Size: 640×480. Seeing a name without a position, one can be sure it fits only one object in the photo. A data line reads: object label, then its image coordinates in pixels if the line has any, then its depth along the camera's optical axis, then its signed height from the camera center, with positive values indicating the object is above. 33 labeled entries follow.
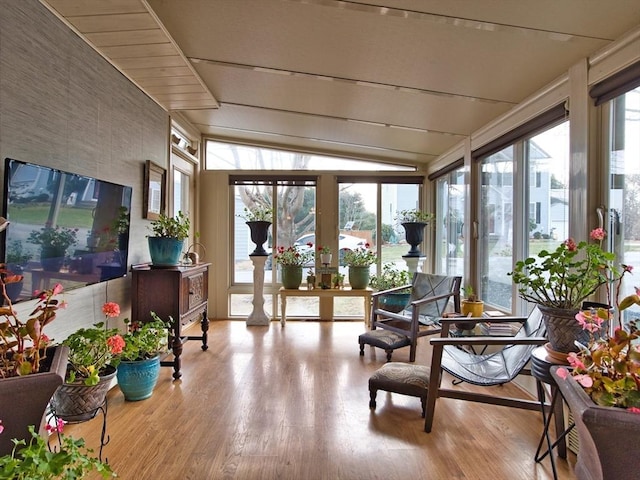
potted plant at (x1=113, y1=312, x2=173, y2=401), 2.68 -0.87
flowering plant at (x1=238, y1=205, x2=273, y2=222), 5.11 +0.40
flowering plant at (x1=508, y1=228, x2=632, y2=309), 1.73 -0.15
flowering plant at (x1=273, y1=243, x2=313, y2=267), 5.14 -0.18
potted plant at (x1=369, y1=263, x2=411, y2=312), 4.71 -0.54
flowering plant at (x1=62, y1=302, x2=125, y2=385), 2.17 -0.64
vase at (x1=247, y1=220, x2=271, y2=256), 5.03 +0.12
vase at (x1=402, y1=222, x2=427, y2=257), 4.97 +0.12
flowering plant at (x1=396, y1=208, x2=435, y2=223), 5.10 +0.39
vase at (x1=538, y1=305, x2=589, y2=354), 1.79 -0.40
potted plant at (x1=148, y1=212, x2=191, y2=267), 3.23 -0.01
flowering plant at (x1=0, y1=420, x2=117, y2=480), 0.87 -0.53
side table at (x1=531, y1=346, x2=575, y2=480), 1.82 -0.82
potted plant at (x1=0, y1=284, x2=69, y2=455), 1.21 -0.47
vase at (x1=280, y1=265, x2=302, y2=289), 5.05 -0.45
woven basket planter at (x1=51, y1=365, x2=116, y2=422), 2.00 -0.86
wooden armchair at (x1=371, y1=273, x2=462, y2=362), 3.61 -0.68
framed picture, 3.48 +0.50
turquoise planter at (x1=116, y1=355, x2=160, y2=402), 2.69 -0.98
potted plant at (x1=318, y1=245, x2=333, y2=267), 5.09 -0.17
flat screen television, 1.88 +0.07
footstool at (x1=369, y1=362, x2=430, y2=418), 2.50 -0.94
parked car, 5.45 +0.02
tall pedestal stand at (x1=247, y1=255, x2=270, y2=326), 5.05 -0.70
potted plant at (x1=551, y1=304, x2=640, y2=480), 0.97 -0.44
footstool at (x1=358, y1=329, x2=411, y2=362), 3.55 -0.93
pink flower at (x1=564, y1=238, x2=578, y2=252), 1.77 +0.00
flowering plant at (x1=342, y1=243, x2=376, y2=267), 5.13 -0.20
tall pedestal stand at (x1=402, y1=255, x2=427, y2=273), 5.05 -0.24
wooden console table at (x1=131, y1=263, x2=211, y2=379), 3.14 -0.47
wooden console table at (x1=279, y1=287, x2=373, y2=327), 4.99 -0.66
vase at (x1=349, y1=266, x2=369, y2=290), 5.07 -0.45
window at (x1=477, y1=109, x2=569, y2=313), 2.73 +0.37
